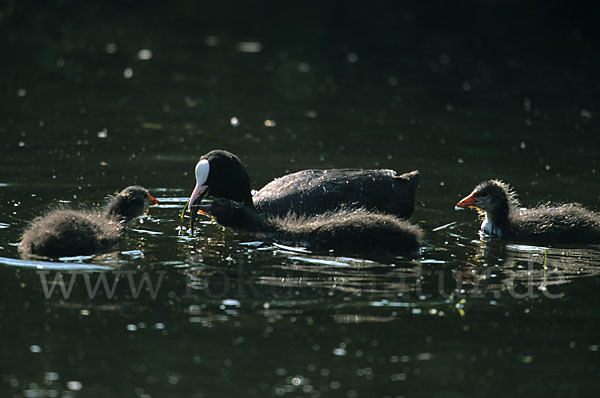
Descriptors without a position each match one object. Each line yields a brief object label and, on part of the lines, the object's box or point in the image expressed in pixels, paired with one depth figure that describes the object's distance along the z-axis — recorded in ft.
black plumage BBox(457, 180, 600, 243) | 59.16
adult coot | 61.26
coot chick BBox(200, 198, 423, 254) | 54.39
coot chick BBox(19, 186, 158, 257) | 51.26
